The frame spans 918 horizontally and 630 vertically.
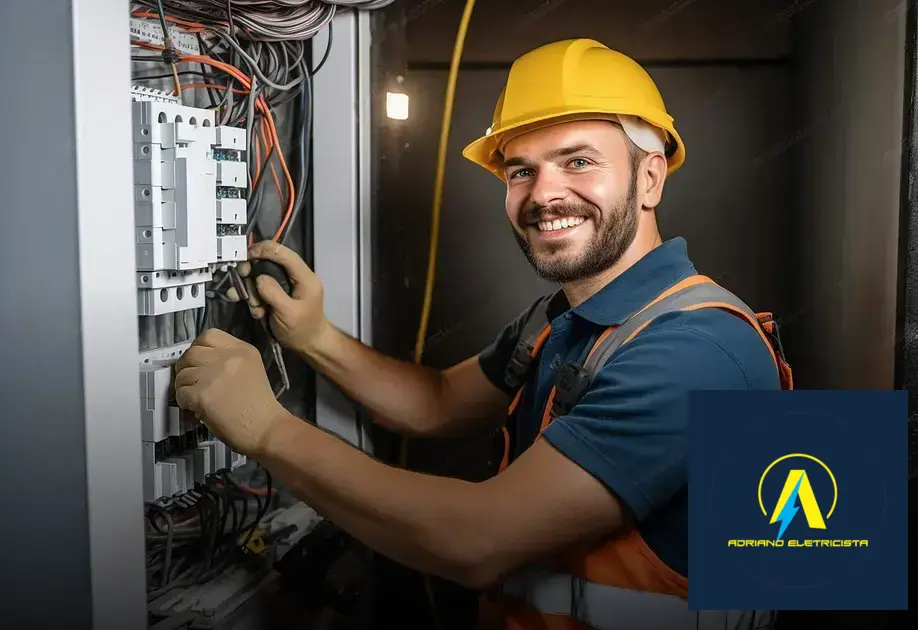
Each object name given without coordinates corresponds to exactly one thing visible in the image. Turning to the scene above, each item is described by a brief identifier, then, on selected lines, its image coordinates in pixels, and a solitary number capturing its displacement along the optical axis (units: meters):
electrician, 0.95
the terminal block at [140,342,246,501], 0.99
